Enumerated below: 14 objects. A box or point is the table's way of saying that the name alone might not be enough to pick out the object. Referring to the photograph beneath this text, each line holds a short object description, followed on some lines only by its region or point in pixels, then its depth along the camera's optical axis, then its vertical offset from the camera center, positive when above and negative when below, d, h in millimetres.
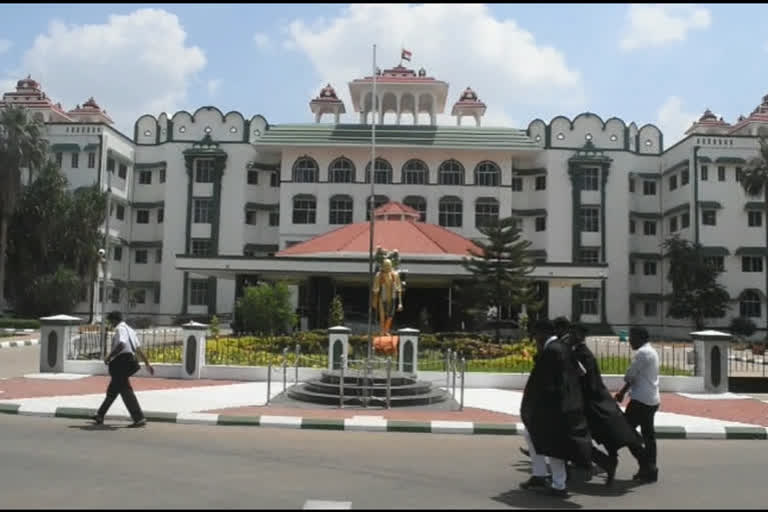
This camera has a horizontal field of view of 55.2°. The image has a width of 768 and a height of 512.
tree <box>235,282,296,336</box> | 25916 -51
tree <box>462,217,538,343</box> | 28188 +1609
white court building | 45750 +7908
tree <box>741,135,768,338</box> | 37844 +7397
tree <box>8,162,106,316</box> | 40581 +3370
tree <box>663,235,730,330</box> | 42125 +1644
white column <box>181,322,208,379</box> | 17156 -1073
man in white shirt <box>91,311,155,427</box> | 10148 -866
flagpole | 22531 +1409
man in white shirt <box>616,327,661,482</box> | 7875 -759
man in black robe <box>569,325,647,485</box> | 7320 -1080
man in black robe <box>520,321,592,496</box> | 6758 -982
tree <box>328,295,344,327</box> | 27641 -192
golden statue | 21703 +559
